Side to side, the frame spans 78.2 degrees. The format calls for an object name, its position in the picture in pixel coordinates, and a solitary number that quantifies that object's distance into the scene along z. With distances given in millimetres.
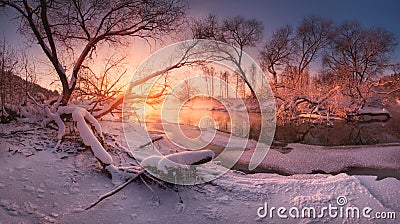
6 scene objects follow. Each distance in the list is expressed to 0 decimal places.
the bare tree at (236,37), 28922
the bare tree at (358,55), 31717
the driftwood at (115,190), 4023
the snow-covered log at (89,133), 5328
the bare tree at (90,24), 7934
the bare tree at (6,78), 7994
